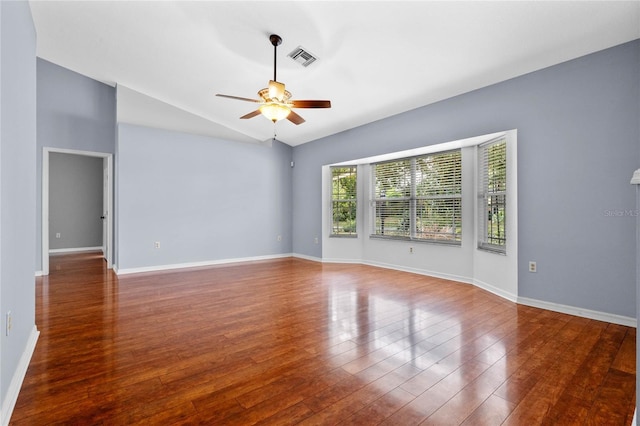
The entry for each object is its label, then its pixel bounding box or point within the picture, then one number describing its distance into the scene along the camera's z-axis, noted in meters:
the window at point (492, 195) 4.04
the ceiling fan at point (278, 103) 3.10
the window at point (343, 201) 6.44
